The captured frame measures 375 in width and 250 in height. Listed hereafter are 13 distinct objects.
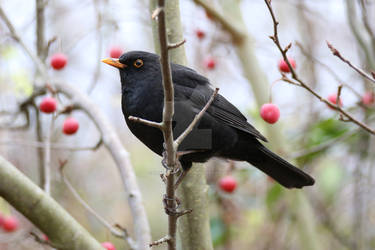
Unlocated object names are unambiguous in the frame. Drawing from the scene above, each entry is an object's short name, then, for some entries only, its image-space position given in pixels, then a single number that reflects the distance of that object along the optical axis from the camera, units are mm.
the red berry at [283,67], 6187
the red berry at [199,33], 9289
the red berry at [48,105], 7125
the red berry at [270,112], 6035
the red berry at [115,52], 8070
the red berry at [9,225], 8492
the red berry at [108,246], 6313
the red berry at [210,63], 9016
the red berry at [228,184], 8109
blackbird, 5973
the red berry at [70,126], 7270
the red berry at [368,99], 7307
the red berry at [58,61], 7820
